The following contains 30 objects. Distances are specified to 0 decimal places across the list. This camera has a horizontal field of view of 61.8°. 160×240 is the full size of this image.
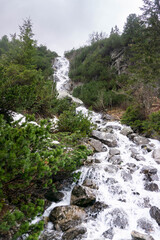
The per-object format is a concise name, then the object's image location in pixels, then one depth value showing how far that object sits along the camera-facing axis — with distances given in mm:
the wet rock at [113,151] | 4684
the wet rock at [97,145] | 4833
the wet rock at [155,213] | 2607
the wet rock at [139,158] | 4387
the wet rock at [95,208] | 2715
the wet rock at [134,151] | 4783
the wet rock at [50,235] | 2189
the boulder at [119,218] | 2546
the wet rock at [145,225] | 2461
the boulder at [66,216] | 2404
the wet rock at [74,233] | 2209
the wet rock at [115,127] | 7094
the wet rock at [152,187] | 3244
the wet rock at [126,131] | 6359
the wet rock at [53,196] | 2896
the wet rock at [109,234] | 2322
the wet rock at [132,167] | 3890
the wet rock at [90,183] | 3236
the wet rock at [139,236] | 2175
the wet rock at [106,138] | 5348
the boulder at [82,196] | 2799
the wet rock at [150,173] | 3518
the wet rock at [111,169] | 3777
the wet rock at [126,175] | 3570
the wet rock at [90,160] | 3995
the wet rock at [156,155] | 4277
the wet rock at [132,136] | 5940
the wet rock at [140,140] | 5453
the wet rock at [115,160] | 4223
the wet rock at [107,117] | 8856
